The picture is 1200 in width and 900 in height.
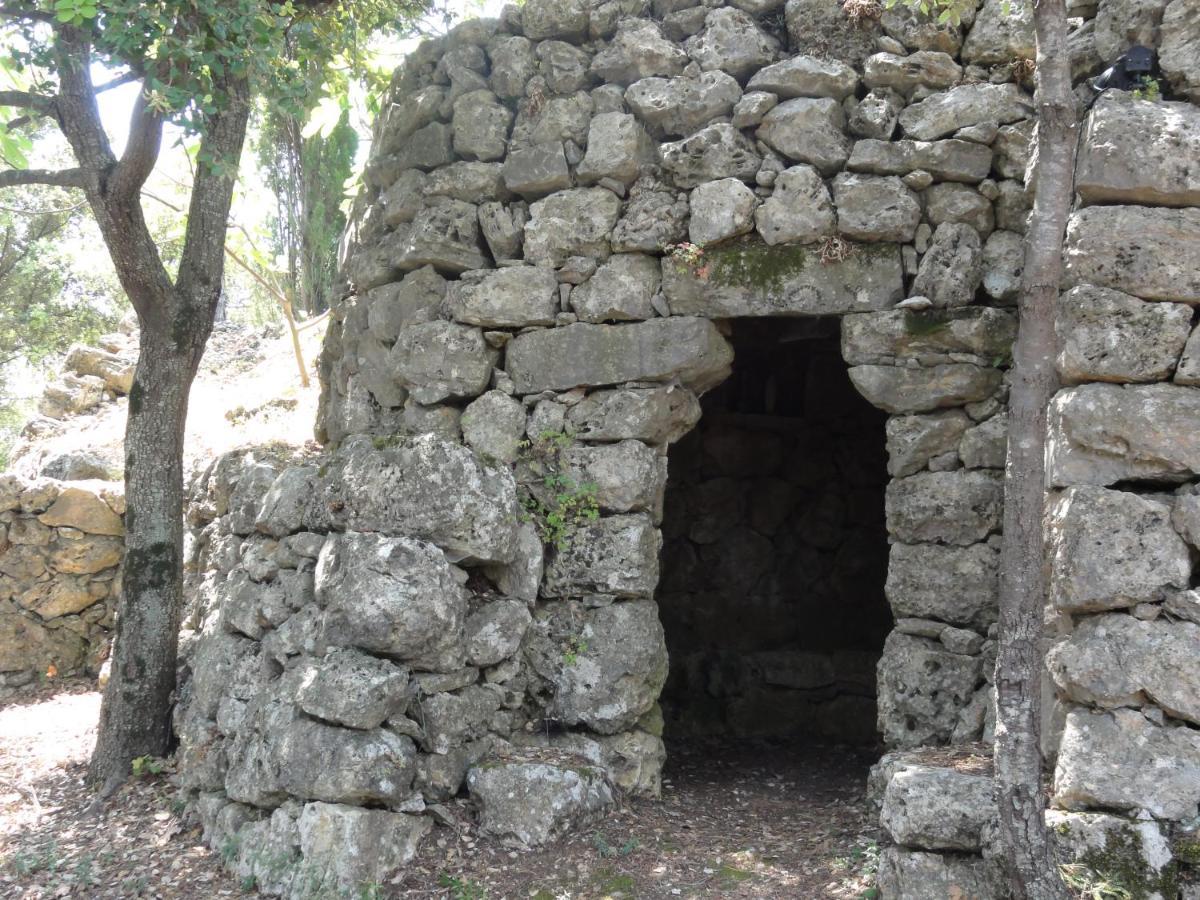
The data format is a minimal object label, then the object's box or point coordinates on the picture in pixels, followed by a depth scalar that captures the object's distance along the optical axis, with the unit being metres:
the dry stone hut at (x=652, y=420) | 3.53
